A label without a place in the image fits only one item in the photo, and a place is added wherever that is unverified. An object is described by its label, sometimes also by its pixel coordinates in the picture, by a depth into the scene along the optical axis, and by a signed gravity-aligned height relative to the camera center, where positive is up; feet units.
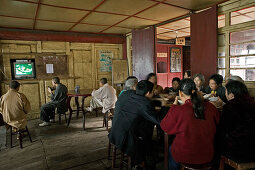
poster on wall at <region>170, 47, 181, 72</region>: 31.71 +2.39
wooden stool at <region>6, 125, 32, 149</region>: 12.41 -4.48
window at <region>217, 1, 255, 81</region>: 12.09 +1.73
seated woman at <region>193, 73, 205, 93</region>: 13.25 -0.64
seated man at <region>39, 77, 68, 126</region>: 16.99 -2.89
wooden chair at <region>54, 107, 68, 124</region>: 17.20 -3.70
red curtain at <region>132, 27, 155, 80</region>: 19.34 +2.51
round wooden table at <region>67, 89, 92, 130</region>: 16.17 -1.93
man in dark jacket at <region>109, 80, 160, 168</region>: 6.72 -2.11
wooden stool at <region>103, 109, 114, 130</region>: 14.89 -4.13
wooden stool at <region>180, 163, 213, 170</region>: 5.67 -3.16
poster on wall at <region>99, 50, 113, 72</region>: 24.76 +1.92
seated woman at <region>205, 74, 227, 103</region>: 11.44 -1.05
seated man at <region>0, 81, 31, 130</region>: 12.06 -2.30
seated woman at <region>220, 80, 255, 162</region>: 5.71 -1.89
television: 19.98 +0.69
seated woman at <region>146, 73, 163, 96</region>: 13.66 -0.45
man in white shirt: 15.21 -2.02
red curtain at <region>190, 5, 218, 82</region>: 13.51 +2.43
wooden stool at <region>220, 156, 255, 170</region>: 5.91 -3.30
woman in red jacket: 5.29 -1.81
